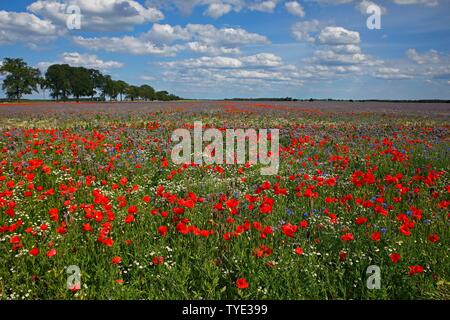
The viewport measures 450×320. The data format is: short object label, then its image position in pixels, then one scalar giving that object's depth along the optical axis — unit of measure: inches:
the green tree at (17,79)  2965.1
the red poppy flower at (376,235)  149.5
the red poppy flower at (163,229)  154.5
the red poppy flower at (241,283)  126.3
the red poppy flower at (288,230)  153.1
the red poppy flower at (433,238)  150.1
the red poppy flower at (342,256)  151.2
